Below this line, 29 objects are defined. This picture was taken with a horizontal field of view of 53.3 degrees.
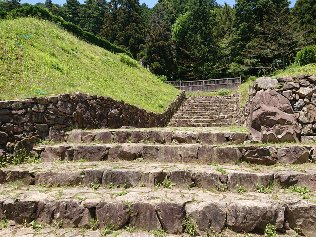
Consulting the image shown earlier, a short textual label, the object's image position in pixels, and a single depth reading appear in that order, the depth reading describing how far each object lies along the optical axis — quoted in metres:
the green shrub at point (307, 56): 14.83
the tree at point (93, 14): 69.19
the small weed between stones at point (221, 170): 5.11
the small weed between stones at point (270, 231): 4.18
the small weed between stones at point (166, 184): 5.21
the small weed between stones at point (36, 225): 4.67
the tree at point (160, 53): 38.22
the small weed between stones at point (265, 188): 4.84
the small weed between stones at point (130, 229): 4.44
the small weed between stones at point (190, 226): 4.31
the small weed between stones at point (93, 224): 4.58
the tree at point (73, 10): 70.62
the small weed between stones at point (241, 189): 4.88
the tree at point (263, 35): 28.77
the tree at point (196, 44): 39.41
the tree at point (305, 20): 28.08
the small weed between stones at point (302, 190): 4.63
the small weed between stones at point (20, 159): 6.36
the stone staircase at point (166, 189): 4.29
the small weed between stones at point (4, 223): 4.78
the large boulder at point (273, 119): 6.36
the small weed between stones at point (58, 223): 4.70
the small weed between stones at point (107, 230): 4.40
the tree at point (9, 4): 56.63
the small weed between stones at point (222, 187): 4.97
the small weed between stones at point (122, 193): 4.88
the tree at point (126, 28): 46.19
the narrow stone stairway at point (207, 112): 13.69
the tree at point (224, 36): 37.78
